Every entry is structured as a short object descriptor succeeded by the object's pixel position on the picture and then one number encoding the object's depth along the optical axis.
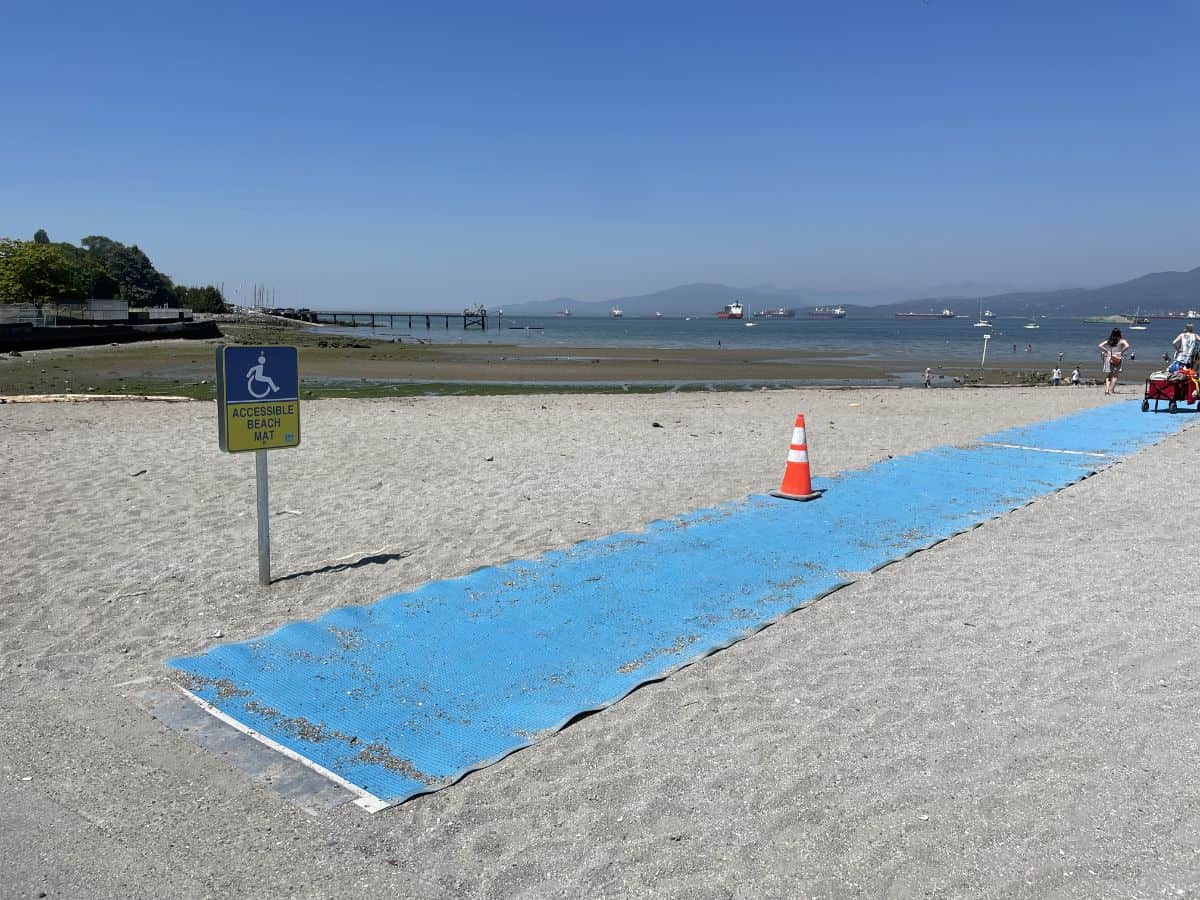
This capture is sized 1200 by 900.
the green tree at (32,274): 58.72
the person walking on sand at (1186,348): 16.33
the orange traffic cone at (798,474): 8.23
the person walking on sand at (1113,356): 19.66
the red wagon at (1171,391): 15.45
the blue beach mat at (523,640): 3.73
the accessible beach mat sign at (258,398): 5.38
